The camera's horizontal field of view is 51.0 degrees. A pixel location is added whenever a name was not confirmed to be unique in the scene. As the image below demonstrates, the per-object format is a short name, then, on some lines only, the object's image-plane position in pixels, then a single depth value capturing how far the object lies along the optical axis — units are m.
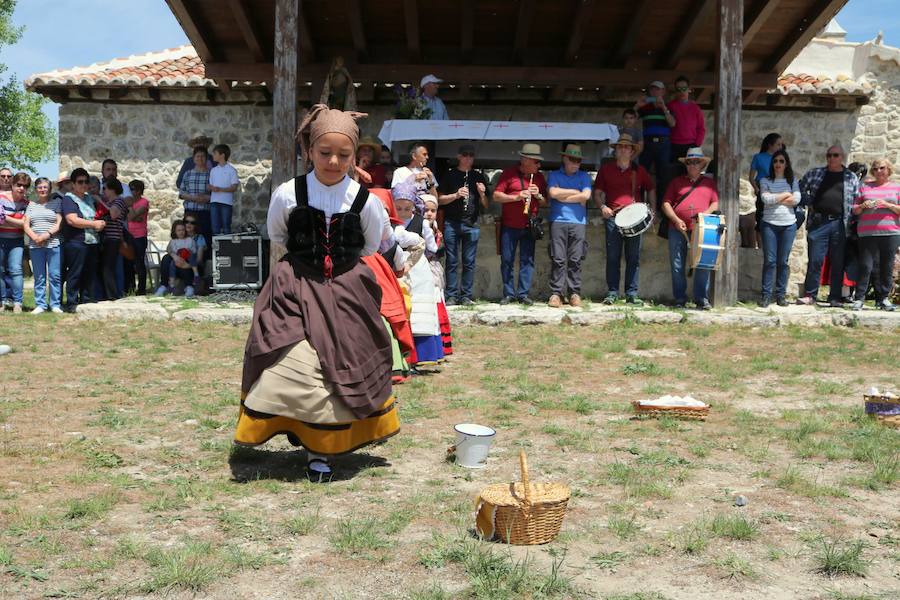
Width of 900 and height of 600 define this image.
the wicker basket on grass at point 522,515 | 3.69
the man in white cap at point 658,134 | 12.05
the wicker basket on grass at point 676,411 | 5.95
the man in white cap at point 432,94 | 12.19
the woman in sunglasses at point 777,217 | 10.91
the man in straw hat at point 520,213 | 11.04
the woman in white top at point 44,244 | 10.84
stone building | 14.24
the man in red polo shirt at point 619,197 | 11.15
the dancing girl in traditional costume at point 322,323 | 4.59
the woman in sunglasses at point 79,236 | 11.07
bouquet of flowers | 12.14
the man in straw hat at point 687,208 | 10.72
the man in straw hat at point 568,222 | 10.94
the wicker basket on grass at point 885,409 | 5.71
